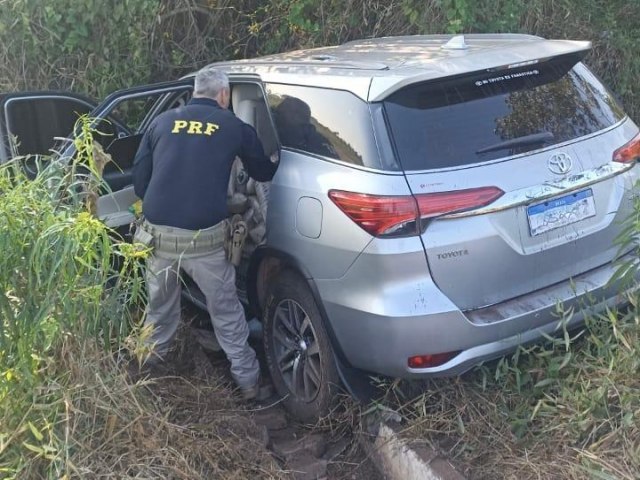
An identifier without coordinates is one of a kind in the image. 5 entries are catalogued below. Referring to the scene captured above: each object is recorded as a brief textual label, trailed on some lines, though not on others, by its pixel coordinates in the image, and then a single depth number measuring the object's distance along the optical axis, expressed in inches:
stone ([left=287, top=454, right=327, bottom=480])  138.9
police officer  154.3
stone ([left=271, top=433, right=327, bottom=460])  144.7
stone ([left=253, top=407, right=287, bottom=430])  157.8
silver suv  128.2
